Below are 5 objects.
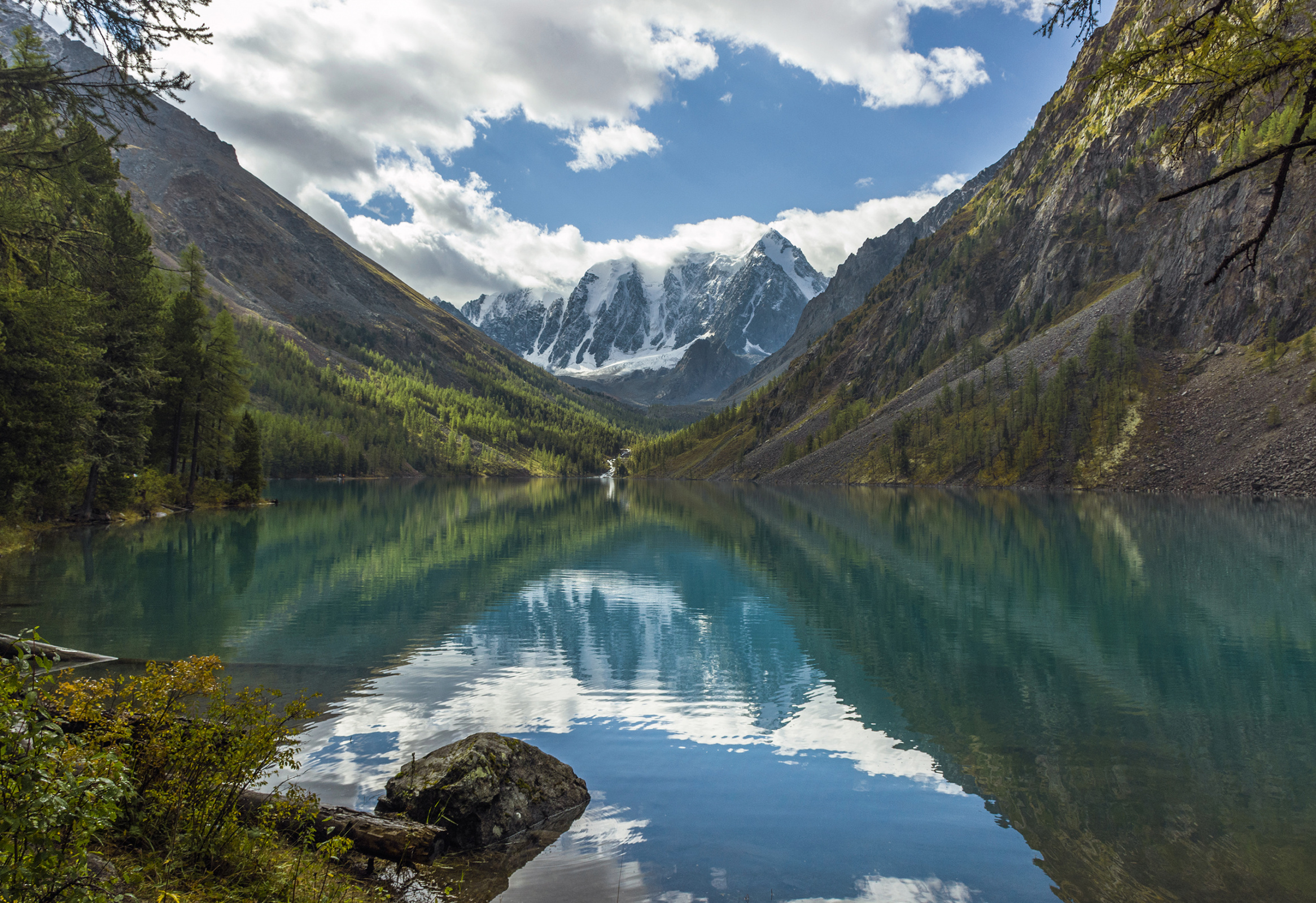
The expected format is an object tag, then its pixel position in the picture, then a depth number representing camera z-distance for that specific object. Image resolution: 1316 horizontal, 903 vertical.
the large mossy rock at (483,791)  10.08
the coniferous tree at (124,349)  44.00
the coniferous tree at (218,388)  60.38
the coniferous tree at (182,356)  57.00
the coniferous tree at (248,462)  73.50
